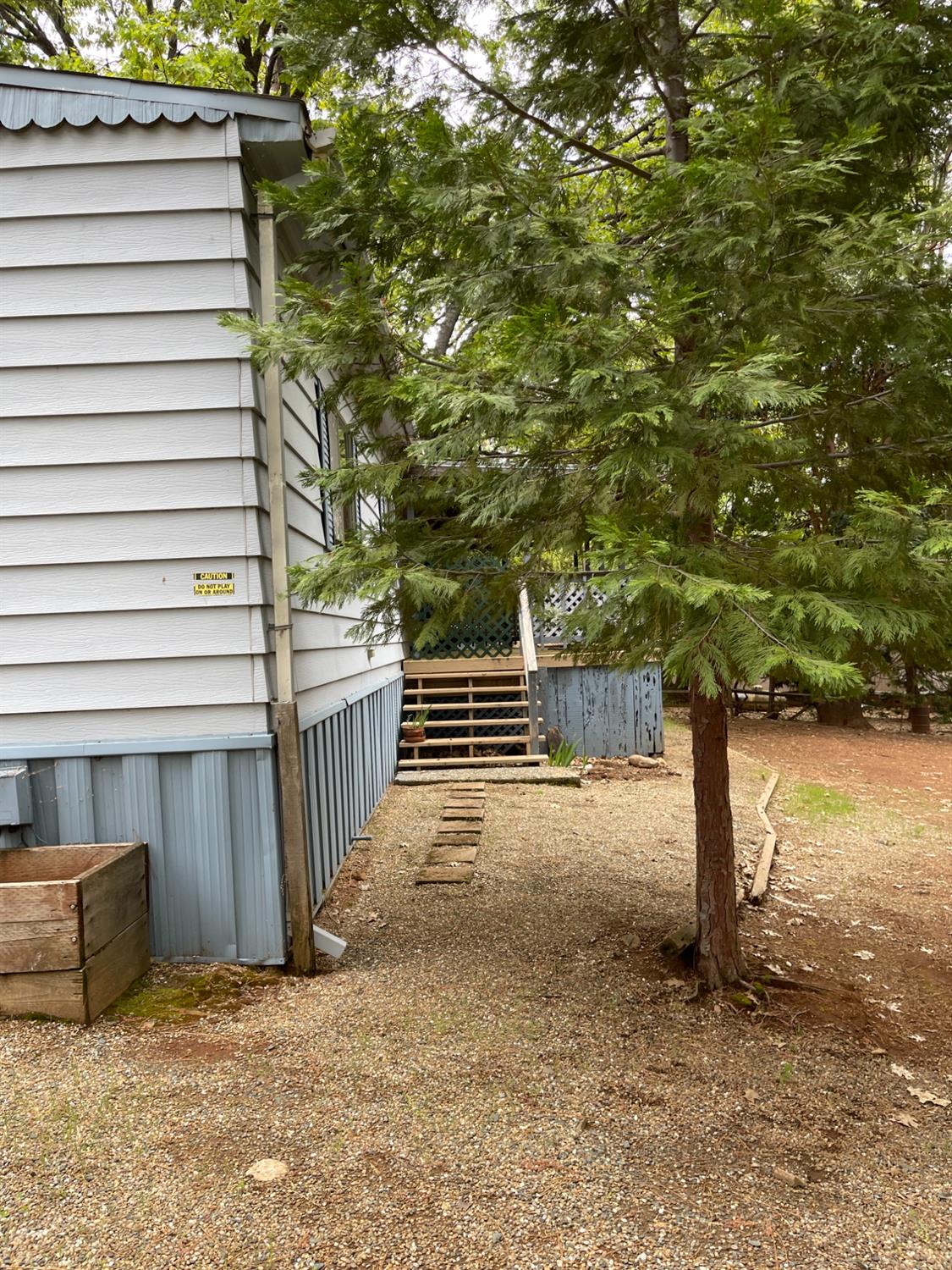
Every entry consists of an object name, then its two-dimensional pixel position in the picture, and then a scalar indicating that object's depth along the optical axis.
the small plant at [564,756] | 9.12
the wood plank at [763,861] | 5.25
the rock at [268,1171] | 2.40
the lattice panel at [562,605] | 10.12
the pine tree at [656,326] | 2.62
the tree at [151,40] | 11.62
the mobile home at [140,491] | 3.82
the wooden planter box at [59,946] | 3.13
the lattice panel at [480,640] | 10.55
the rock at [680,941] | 4.02
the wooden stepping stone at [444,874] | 5.43
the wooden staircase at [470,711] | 9.29
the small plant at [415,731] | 9.33
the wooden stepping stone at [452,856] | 5.81
